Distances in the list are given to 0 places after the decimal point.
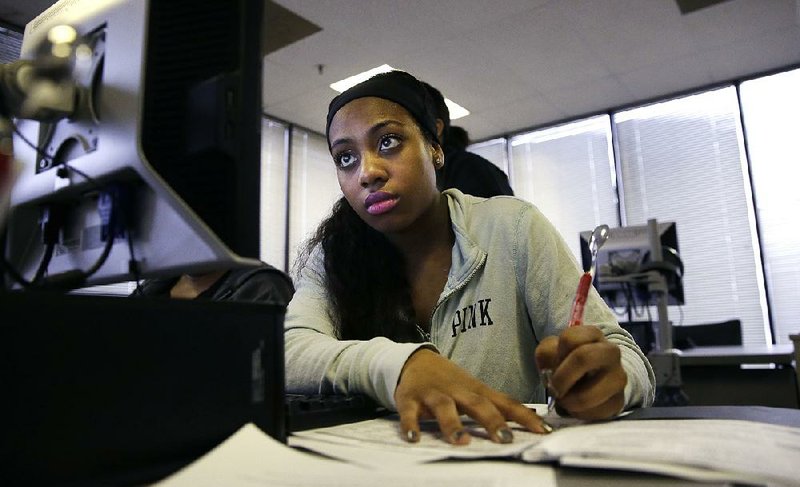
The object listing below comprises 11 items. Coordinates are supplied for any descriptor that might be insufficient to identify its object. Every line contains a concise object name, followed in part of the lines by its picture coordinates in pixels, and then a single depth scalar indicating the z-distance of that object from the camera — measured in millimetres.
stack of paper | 368
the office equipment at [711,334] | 3240
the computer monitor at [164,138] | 499
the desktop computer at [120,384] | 346
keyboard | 606
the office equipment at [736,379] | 2168
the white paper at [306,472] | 364
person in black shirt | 1786
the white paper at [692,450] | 367
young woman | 705
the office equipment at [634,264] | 2561
